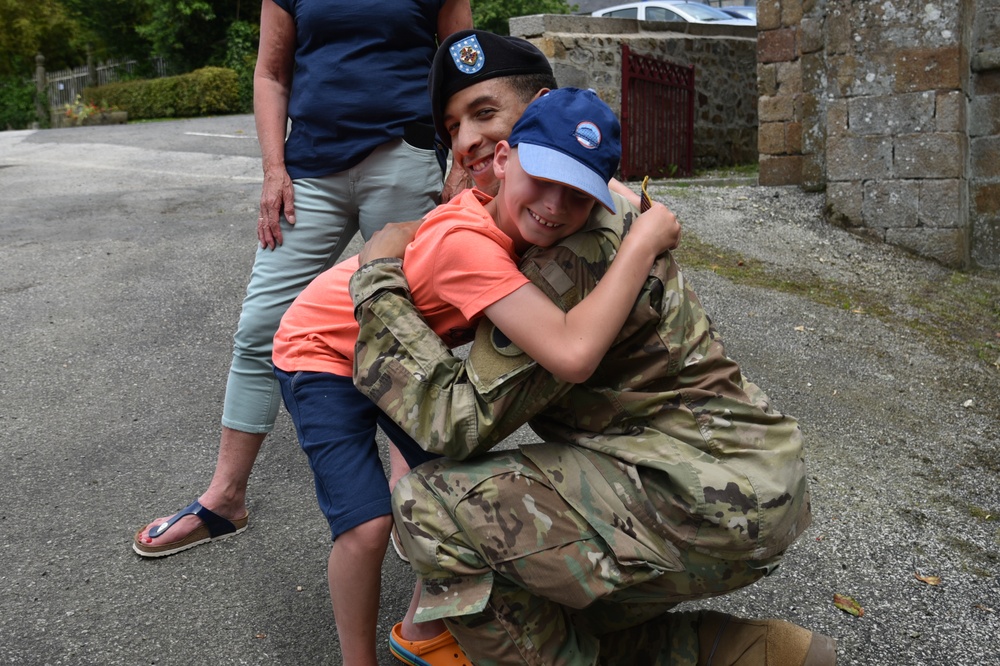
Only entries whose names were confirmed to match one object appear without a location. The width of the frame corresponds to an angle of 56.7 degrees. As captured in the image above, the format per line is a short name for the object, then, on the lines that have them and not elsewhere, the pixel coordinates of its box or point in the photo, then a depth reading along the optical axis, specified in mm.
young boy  1890
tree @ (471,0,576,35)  25203
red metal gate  10922
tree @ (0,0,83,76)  32850
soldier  1903
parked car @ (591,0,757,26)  15969
